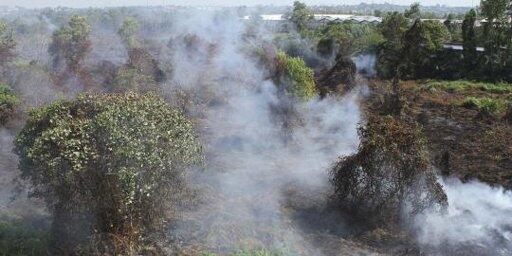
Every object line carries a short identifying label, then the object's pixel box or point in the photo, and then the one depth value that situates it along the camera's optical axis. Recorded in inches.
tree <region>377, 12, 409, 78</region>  1551.4
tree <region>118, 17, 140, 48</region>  1879.9
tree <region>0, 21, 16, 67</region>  1039.0
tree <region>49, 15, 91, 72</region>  1273.4
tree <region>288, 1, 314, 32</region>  2409.0
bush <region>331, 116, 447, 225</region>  549.0
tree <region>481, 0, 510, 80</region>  1460.4
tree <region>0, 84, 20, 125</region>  847.7
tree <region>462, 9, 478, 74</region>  1519.4
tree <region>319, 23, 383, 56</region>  1680.6
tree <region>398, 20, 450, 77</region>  1517.0
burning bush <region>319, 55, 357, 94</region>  1291.8
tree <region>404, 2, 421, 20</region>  1785.2
